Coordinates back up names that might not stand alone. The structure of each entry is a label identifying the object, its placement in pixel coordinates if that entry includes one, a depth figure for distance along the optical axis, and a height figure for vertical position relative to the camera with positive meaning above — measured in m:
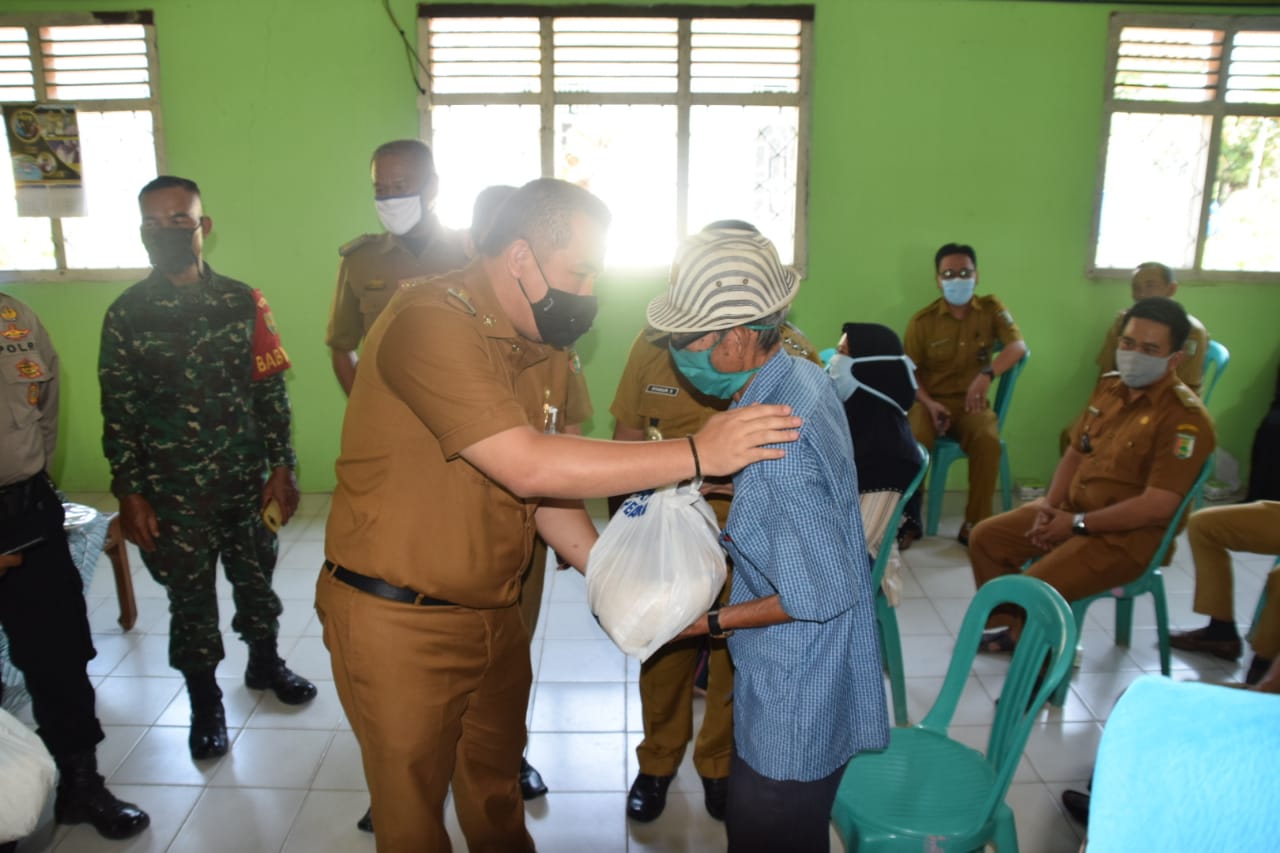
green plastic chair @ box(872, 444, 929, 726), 2.88 -1.34
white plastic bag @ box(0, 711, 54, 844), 1.17 -0.75
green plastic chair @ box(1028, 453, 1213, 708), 2.87 -1.17
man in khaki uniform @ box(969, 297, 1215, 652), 2.84 -0.74
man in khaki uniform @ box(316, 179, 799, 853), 1.43 -0.41
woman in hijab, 2.69 -0.56
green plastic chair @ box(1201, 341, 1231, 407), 4.68 -0.62
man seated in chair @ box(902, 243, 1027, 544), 4.55 -0.62
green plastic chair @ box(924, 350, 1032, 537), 4.66 -1.14
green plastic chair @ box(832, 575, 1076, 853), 1.75 -1.14
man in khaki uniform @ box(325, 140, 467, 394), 3.14 -0.03
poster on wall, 4.82 +0.43
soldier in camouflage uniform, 2.57 -0.54
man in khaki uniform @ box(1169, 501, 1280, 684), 3.13 -1.12
